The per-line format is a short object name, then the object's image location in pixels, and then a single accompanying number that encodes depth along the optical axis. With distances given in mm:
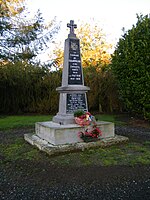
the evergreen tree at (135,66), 8227
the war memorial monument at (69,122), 4820
